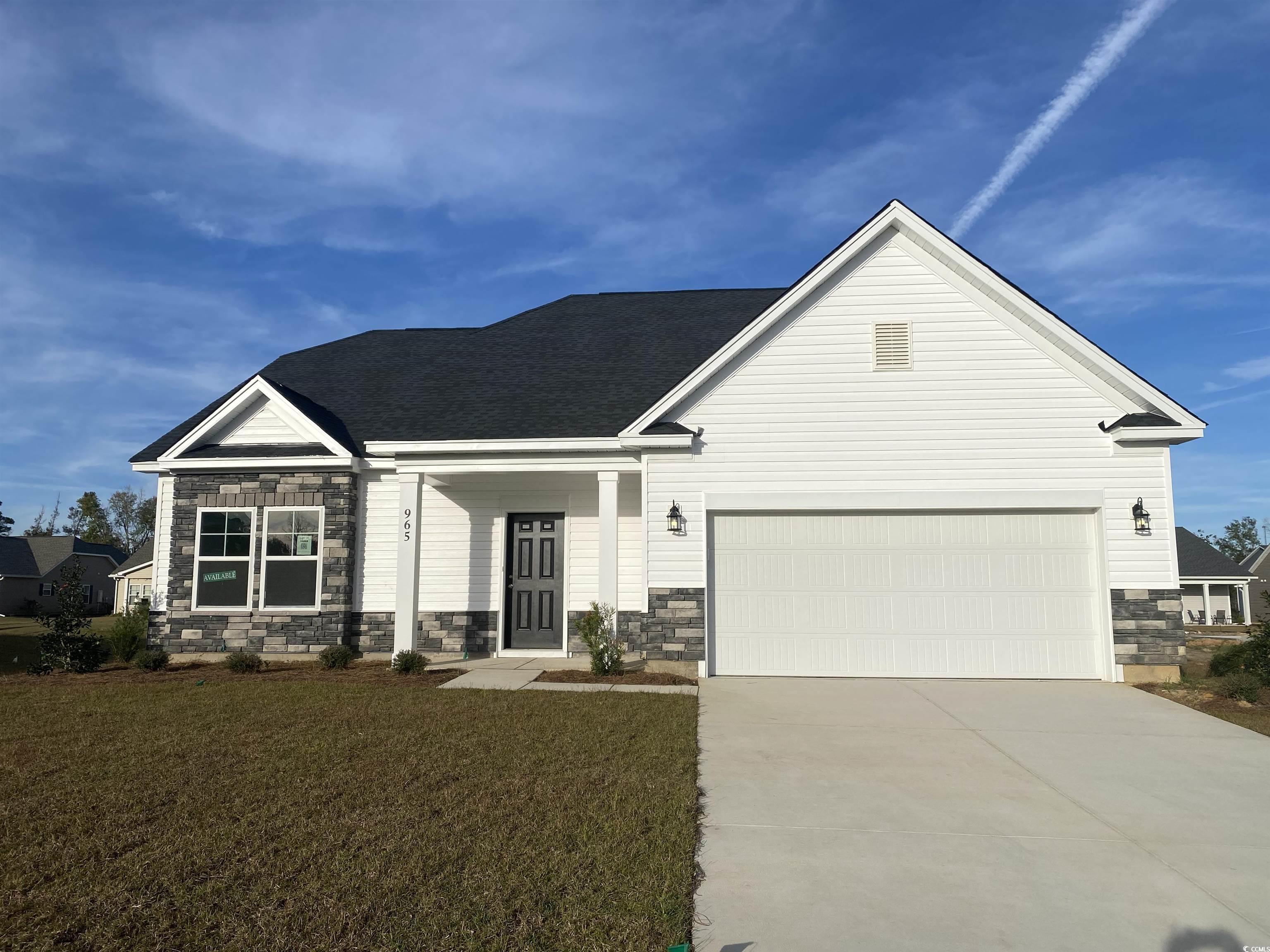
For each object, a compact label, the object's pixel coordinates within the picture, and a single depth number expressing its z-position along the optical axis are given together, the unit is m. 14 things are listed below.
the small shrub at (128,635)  12.63
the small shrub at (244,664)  11.34
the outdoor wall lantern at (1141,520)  10.22
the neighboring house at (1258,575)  36.03
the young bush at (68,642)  11.70
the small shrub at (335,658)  11.70
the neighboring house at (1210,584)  34.75
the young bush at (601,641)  10.66
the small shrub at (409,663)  11.15
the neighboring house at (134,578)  40.75
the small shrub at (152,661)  11.68
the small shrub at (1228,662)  9.91
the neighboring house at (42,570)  42.16
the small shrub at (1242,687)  8.98
